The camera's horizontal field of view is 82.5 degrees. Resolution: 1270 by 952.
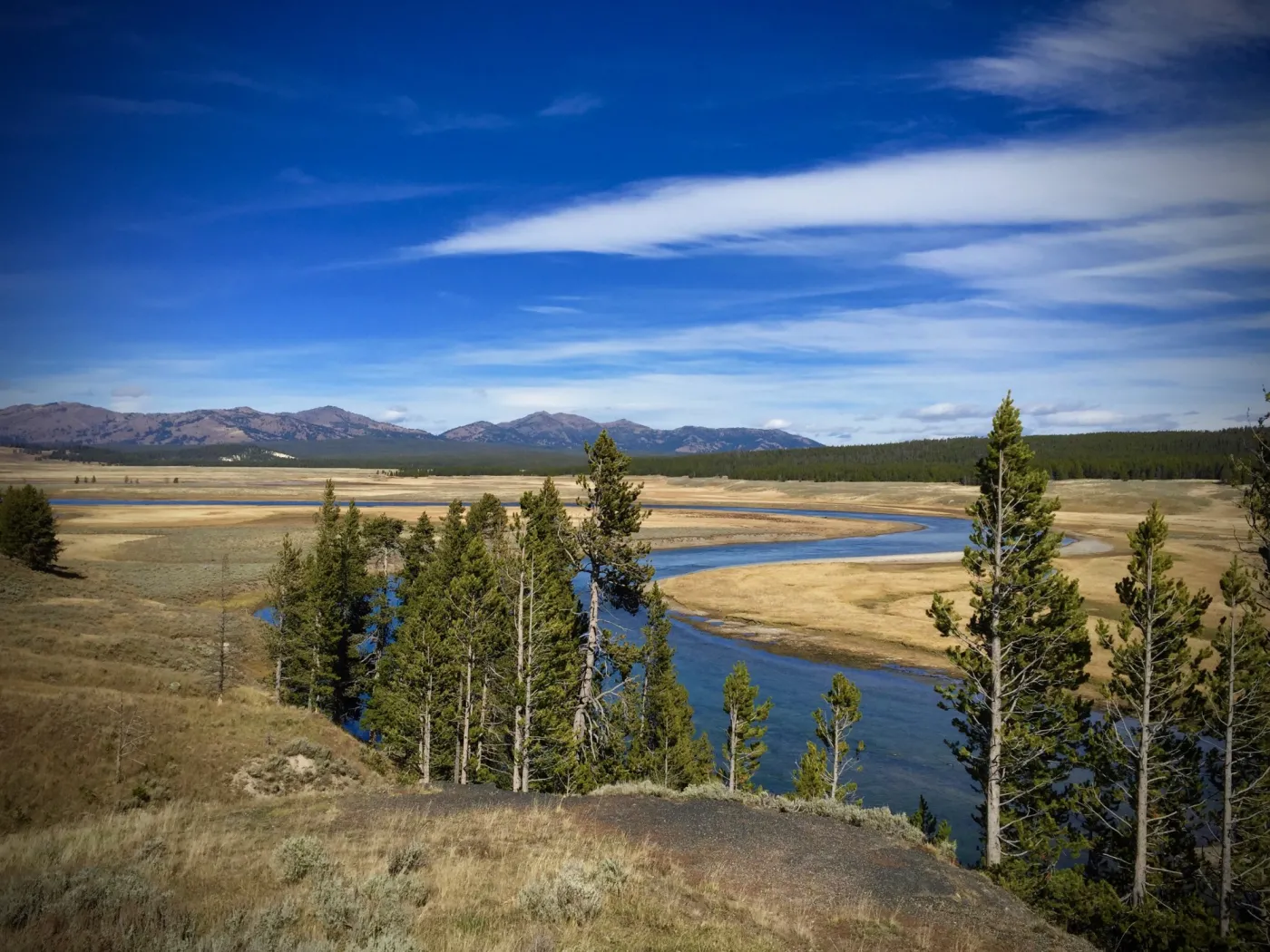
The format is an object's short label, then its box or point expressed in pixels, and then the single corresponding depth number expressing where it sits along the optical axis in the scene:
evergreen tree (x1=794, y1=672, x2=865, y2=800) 27.88
